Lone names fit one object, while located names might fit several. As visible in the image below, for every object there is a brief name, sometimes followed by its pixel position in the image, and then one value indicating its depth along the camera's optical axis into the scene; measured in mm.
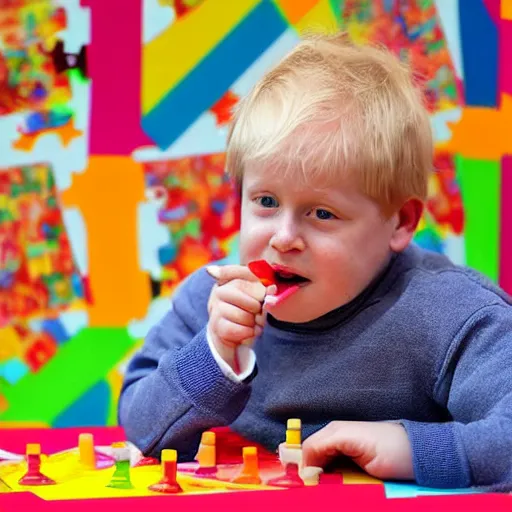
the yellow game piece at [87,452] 1617
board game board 1423
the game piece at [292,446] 1547
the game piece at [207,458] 1567
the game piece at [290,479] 1505
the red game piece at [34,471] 1521
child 1608
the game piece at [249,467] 1524
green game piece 1515
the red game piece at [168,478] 1483
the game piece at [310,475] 1517
